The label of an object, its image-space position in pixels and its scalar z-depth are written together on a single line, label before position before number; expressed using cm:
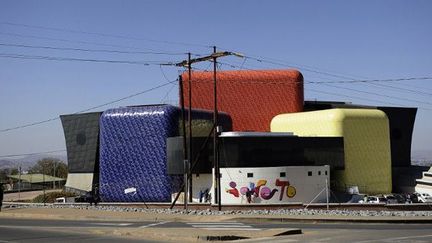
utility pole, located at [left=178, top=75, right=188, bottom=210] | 4475
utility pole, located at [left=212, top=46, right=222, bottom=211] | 3962
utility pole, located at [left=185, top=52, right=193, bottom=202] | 4819
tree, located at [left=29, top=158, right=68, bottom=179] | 13862
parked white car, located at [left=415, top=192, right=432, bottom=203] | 5828
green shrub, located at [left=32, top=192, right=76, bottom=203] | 6549
